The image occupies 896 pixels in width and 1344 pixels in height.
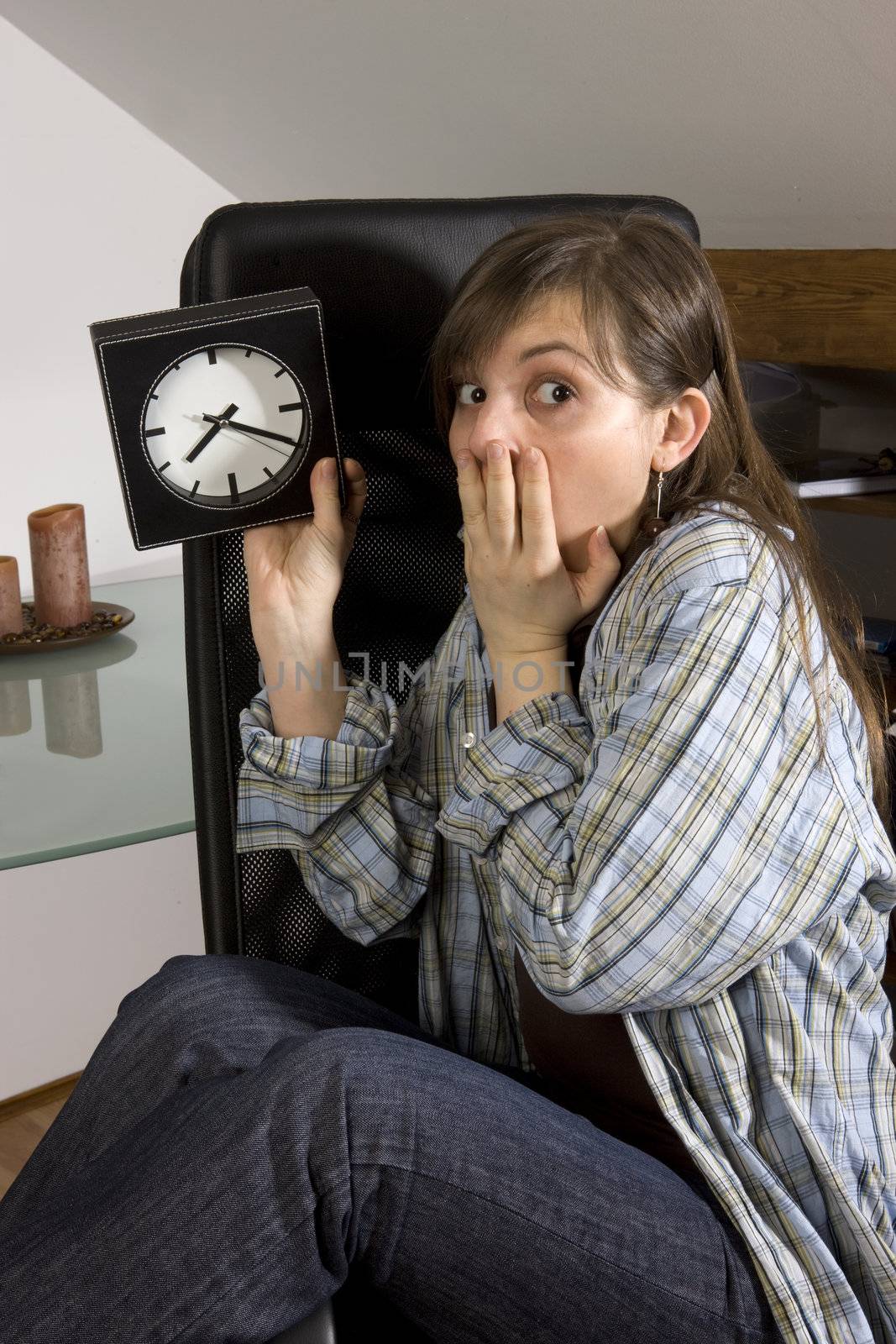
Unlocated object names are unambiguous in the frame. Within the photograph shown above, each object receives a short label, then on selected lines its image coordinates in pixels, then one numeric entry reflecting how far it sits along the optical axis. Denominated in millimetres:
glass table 1066
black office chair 1033
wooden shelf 1657
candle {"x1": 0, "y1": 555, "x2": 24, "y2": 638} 1562
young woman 803
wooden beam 1528
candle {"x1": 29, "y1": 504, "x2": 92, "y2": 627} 1609
